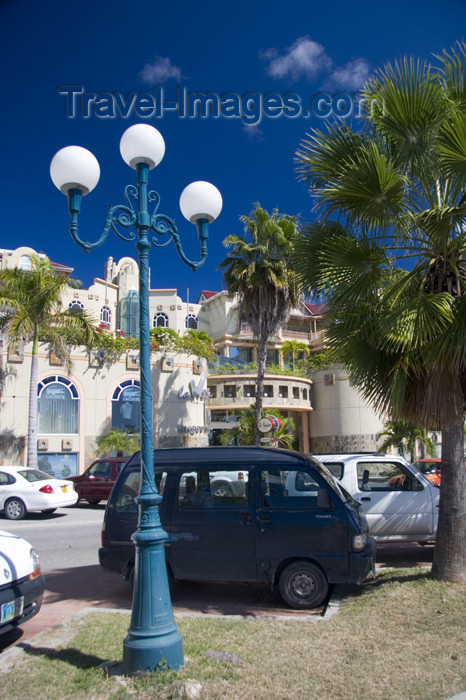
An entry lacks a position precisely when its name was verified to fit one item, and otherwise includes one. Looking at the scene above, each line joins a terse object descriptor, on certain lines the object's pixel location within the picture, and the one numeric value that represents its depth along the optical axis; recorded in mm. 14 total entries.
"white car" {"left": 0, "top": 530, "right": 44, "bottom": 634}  5180
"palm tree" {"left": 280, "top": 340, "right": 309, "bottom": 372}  41688
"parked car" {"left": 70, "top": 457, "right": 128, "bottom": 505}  18703
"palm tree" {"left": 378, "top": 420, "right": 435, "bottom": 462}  29500
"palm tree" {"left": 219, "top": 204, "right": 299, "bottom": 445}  24906
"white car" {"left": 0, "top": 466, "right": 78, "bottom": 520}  15250
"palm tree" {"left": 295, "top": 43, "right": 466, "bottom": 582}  6660
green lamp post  4660
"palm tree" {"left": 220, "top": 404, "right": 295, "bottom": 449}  27483
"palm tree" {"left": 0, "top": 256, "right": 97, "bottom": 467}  21422
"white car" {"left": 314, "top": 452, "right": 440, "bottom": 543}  9305
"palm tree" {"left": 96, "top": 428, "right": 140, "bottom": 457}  25125
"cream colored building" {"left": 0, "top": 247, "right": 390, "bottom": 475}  25125
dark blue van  6848
